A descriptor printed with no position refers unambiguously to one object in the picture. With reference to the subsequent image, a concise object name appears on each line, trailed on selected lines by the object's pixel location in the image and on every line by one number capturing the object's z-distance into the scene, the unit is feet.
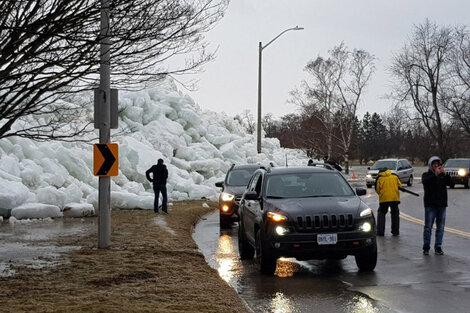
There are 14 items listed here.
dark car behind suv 56.18
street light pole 102.06
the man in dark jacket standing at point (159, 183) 66.49
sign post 38.78
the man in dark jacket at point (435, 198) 37.24
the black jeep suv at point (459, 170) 116.37
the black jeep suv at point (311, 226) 30.27
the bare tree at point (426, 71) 194.90
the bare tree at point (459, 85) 194.18
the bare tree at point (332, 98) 175.52
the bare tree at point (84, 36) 26.96
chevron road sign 38.52
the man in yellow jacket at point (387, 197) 48.65
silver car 118.61
